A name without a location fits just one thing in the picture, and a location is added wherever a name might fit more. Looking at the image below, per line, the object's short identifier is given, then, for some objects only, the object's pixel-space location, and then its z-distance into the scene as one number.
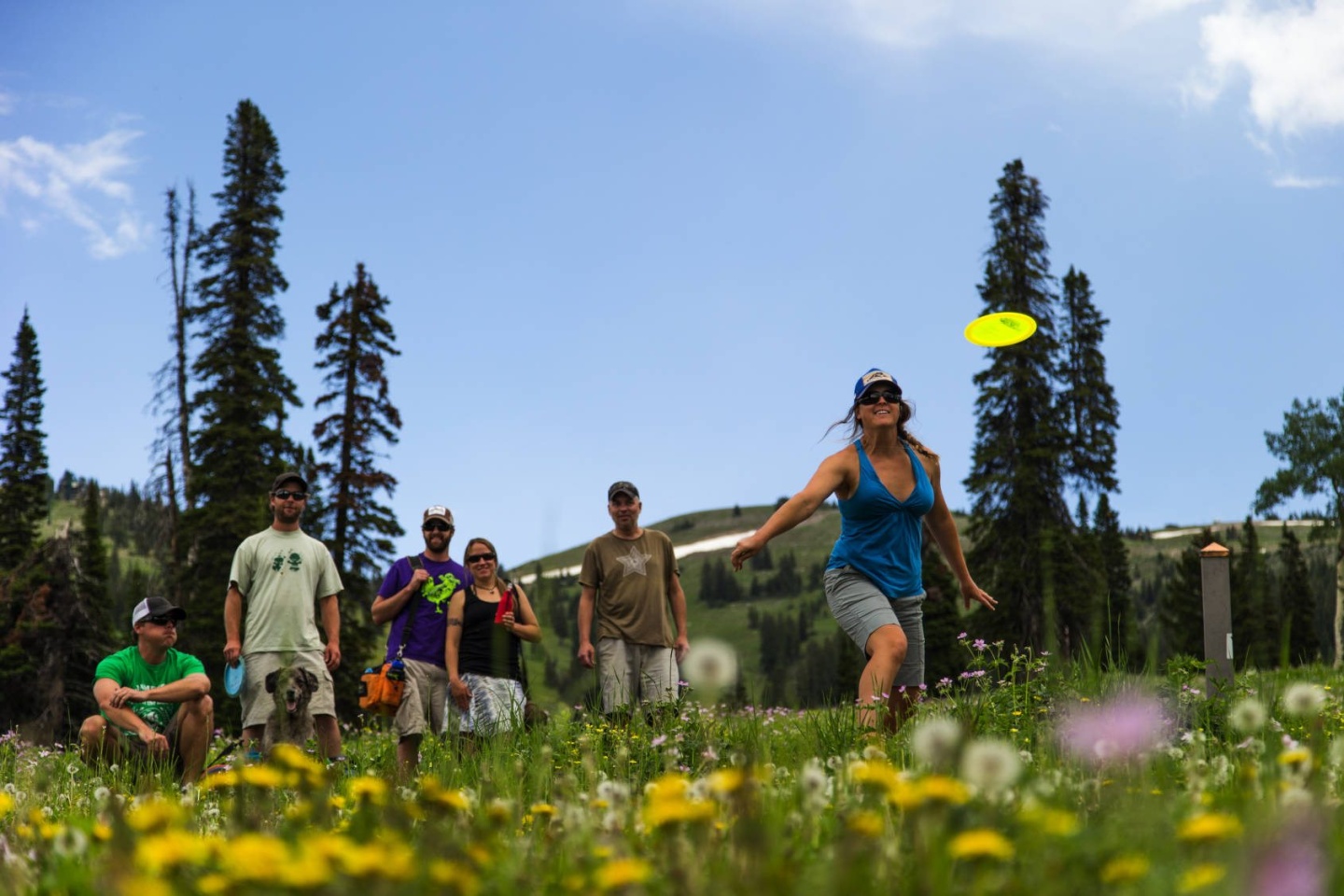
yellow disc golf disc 9.48
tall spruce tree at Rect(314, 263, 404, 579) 35.03
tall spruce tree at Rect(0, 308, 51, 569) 45.34
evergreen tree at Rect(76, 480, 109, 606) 43.40
